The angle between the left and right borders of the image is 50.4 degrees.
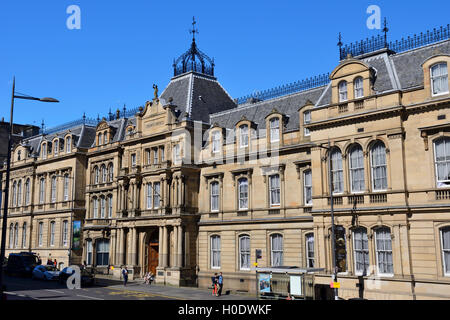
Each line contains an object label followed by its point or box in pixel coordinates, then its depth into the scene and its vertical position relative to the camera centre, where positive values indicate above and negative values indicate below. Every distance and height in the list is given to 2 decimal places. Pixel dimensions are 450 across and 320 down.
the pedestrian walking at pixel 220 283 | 38.13 -3.35
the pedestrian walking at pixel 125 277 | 42.25 -3.13
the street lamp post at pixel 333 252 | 27.98 -0.74
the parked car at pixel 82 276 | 43.44 -3.16
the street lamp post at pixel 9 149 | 21.16 +4.21
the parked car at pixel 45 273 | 48.19 -3.11
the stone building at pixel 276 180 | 28.16 +4.75
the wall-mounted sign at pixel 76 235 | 54.47 +0.75
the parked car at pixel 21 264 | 53.25 -2.42
